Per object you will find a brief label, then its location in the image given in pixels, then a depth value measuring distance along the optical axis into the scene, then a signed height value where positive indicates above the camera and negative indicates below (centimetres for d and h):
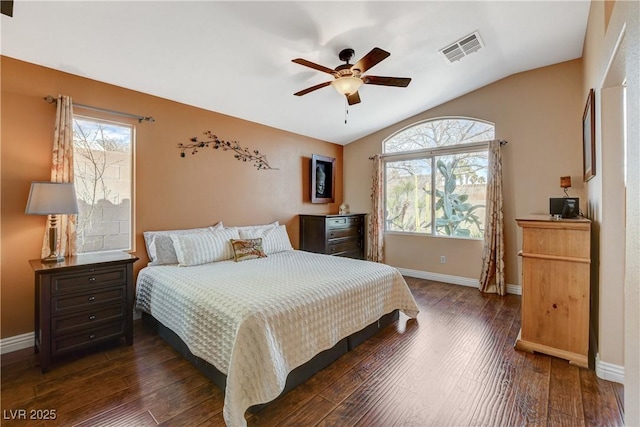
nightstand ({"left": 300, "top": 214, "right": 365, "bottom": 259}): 475 -40
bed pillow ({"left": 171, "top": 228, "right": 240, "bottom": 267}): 303 -40
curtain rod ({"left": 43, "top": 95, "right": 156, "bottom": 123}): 262 +103
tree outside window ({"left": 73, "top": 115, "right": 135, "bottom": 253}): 290 +30
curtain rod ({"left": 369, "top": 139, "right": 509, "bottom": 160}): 412 +100
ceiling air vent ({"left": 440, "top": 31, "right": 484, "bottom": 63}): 305 +183
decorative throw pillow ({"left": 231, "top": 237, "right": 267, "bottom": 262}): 335 -46
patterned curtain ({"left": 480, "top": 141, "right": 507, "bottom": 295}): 412 -31
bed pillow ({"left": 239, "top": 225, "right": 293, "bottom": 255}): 380 -36
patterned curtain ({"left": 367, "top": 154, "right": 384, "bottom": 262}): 534 -5
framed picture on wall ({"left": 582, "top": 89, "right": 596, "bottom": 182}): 254 +70
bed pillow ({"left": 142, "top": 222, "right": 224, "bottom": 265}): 311 -41
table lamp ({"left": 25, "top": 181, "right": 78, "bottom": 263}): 228 +7
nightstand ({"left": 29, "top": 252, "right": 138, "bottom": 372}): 219 -76
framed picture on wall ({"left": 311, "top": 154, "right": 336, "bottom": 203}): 520 +62
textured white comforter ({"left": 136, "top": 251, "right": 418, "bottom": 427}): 172 -75
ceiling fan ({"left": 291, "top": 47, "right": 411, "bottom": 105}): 238 +121
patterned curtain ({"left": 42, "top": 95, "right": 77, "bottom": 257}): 260 +44
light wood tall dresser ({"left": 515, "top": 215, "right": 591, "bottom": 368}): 229 -63
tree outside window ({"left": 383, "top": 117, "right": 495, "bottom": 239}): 445 +58
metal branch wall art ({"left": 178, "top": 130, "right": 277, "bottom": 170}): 363 +86
